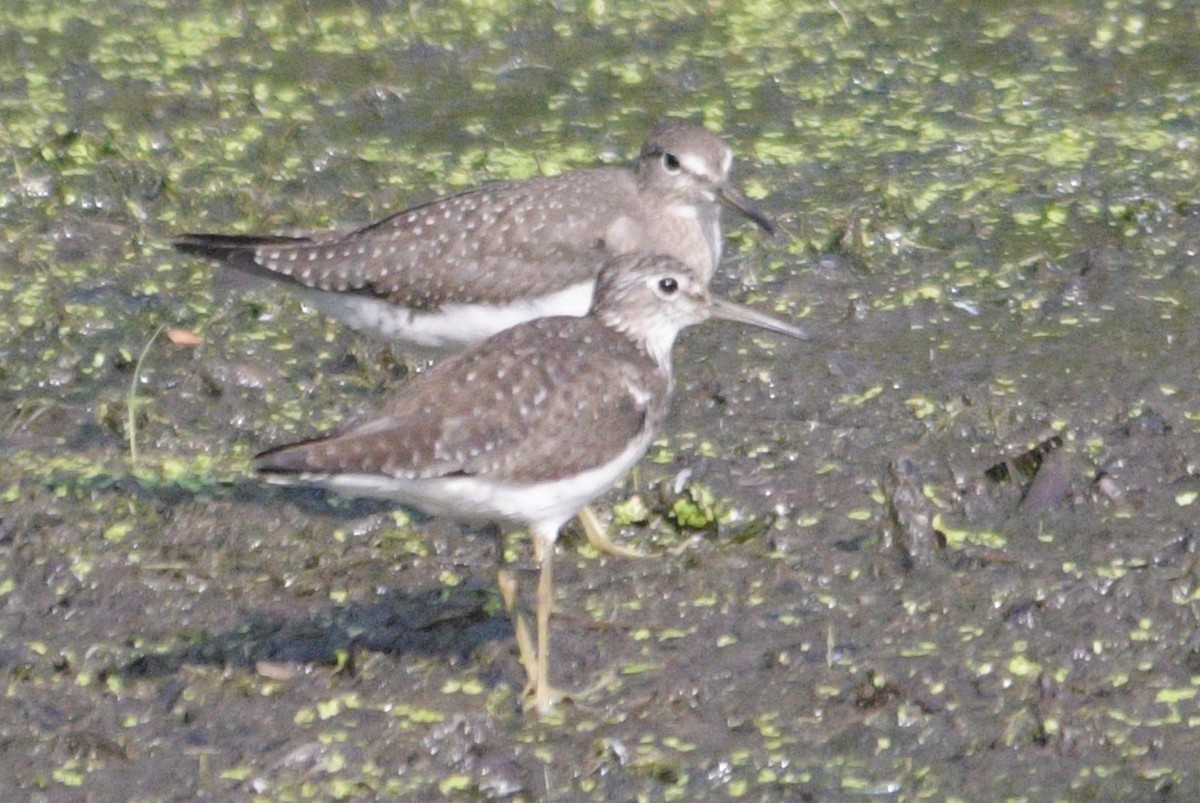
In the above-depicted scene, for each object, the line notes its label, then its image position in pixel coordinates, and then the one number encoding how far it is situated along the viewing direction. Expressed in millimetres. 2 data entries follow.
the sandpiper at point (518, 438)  10055
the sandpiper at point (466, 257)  13328
